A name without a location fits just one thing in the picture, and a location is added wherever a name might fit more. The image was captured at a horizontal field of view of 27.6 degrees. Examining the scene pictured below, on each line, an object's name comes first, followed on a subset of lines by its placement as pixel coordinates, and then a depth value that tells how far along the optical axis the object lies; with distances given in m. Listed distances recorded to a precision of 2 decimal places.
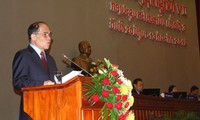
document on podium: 2.90
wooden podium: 2.67
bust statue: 7.11
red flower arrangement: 2.78
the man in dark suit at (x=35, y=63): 3.05
